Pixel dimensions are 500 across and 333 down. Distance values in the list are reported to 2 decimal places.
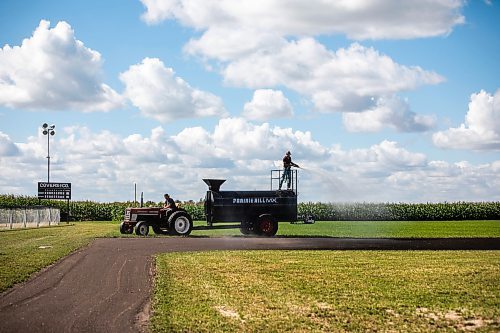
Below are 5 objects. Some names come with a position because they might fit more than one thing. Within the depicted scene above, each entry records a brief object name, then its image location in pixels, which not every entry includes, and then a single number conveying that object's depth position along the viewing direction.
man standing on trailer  35.50
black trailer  35.22
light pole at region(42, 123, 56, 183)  65.20
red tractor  34.81
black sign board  64.06
